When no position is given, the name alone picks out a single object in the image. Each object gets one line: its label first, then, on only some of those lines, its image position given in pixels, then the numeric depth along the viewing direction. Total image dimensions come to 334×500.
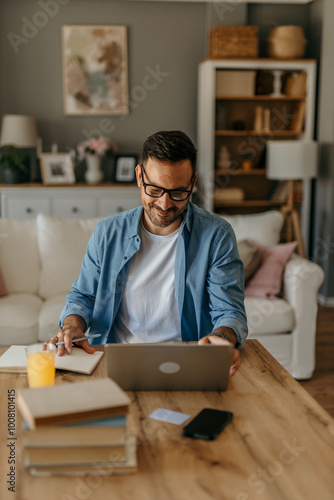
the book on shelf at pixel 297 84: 4.97
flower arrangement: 5.01
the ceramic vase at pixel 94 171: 5.05
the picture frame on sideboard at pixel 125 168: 5.14
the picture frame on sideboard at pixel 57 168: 5.04
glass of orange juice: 1.34
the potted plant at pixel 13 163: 4.83
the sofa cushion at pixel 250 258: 3.43
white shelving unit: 4.88
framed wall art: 5.13
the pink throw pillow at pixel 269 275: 3.36
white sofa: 3.14
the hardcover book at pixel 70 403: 0.96
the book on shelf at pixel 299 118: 5.05
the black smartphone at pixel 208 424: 1.15
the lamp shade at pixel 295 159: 4.62
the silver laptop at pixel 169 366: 1.26
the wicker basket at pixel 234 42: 4.79
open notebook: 1.48
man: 1.77
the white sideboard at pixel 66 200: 4.80
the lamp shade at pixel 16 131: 4.89
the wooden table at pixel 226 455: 0.97
